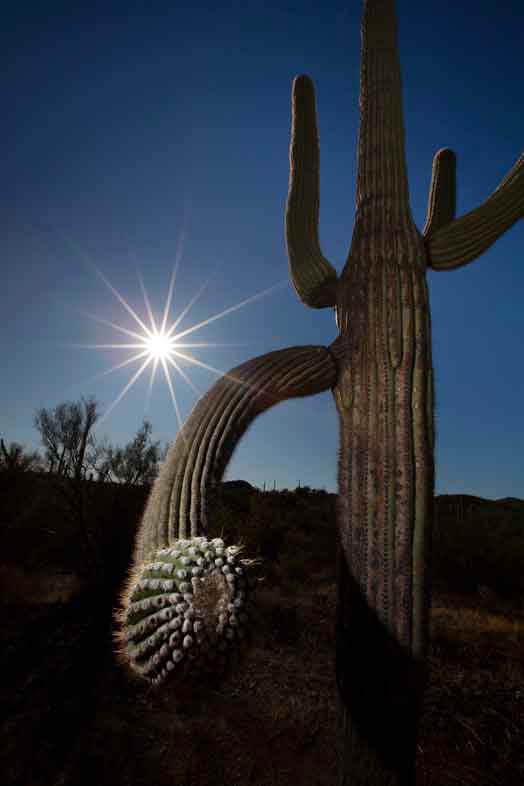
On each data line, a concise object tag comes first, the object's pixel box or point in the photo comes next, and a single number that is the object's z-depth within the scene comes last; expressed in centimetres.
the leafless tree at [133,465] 1339
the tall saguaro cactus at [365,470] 105
